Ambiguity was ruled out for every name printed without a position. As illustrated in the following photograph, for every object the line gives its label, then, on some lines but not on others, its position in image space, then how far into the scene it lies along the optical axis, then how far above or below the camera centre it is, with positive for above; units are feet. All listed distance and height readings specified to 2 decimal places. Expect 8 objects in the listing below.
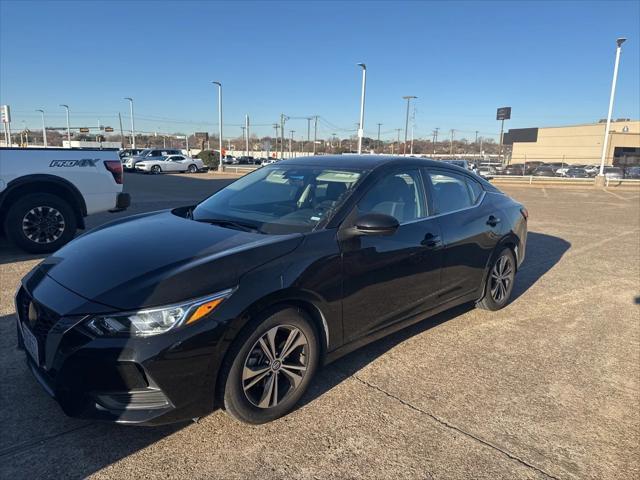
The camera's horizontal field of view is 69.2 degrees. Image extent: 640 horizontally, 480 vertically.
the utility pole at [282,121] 243.79 +18.29
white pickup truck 21.27 -2.07
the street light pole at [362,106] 103.55 +11.81
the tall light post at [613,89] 78.87 +13.44
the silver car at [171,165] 118.93 -3.26
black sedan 7.70 -2.56
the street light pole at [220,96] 134.41 +16.57
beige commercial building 207.92 +11.14
